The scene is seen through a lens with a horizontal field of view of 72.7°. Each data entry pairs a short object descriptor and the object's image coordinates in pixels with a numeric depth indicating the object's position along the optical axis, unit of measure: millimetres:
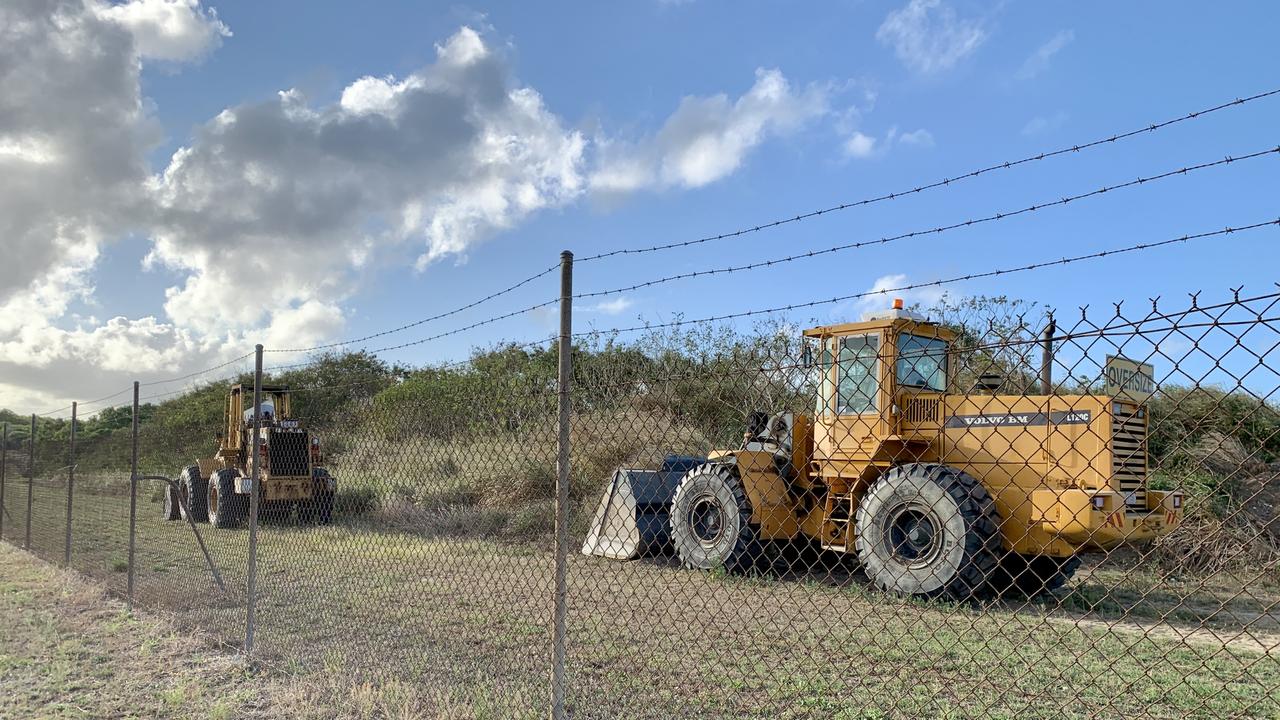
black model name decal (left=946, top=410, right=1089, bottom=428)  7379
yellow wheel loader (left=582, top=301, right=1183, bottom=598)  7273
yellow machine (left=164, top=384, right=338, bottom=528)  14734
